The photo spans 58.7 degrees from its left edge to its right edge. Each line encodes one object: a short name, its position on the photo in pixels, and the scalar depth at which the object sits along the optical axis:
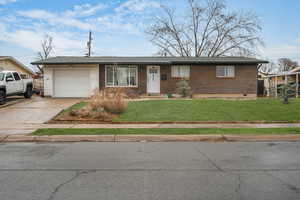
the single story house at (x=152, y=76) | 22.00
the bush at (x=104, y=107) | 12.17
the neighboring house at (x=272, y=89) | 23.75
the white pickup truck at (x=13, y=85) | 16.61
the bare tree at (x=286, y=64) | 66.01
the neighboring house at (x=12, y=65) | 29.16
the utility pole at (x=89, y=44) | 45.38
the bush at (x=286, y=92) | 14.88
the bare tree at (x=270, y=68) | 72.03
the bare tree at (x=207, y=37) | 39.03
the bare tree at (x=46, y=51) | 55.44
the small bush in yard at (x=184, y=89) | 20.61
